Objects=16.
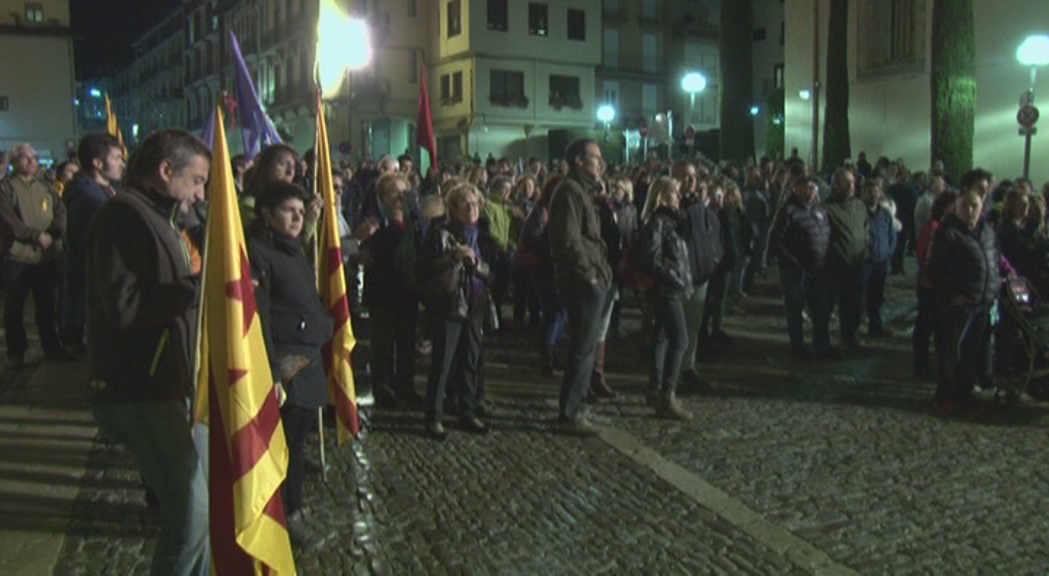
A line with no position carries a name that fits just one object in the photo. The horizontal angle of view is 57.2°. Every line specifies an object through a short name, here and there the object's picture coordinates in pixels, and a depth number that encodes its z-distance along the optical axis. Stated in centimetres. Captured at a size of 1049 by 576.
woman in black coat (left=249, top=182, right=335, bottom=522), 476
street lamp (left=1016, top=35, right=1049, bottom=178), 1853
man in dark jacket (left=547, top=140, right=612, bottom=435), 691
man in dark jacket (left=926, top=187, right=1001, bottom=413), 776
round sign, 1845
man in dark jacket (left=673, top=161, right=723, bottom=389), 834
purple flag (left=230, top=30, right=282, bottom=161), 967
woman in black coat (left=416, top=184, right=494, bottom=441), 712
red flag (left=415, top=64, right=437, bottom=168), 1224
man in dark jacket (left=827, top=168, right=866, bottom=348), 1014
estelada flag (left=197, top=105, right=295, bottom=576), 363
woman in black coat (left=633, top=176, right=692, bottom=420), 754
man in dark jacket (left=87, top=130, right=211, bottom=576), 351
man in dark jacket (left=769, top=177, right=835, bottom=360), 984
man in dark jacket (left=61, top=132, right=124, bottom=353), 704
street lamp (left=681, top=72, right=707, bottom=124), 2878
